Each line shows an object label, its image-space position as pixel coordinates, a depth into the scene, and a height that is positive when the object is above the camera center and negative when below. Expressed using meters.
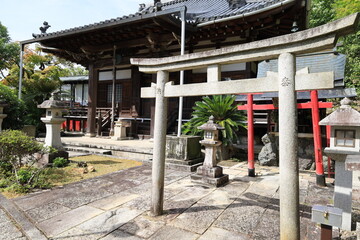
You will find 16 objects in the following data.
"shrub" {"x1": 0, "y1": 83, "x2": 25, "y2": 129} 8.92 +0.59
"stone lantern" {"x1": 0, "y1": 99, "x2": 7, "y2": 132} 7.75 +0.61
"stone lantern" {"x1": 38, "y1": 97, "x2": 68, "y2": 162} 6.50 +0.05
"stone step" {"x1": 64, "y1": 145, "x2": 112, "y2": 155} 8.14 -1.03
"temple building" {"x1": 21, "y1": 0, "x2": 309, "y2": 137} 7.57 +3.89
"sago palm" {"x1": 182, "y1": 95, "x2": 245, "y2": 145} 7.44 +0.45
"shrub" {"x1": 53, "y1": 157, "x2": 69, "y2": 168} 6.02 -1.11
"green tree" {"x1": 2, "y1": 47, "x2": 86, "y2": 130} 12.81 +3.79
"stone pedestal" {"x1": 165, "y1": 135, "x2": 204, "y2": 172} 6.21 -0.83
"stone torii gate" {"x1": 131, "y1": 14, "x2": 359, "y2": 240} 2.21 +0.56
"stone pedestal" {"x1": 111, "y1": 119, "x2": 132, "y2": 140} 10.84 -0.25
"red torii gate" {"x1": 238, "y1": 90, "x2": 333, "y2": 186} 4.77 -0.02
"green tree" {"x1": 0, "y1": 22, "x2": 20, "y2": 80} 21.59 +7.14
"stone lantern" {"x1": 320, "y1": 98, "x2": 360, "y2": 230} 2.85 -0.27
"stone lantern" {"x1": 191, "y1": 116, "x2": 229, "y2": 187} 4.79 -0.90
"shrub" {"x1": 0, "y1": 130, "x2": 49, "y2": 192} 4.30 -0.80
